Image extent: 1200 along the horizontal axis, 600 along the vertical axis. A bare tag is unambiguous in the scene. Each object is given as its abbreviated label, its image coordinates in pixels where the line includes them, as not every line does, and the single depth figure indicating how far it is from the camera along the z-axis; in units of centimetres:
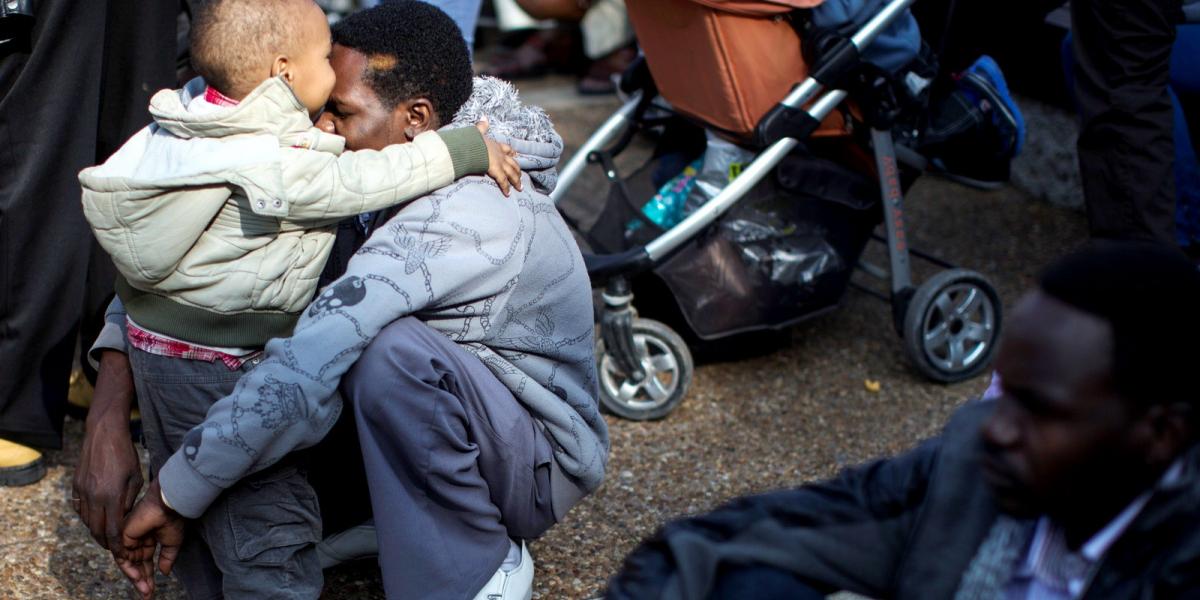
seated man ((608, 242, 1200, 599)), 135
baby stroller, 339
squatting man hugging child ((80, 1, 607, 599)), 215
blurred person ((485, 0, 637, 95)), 666
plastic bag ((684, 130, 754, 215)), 368
